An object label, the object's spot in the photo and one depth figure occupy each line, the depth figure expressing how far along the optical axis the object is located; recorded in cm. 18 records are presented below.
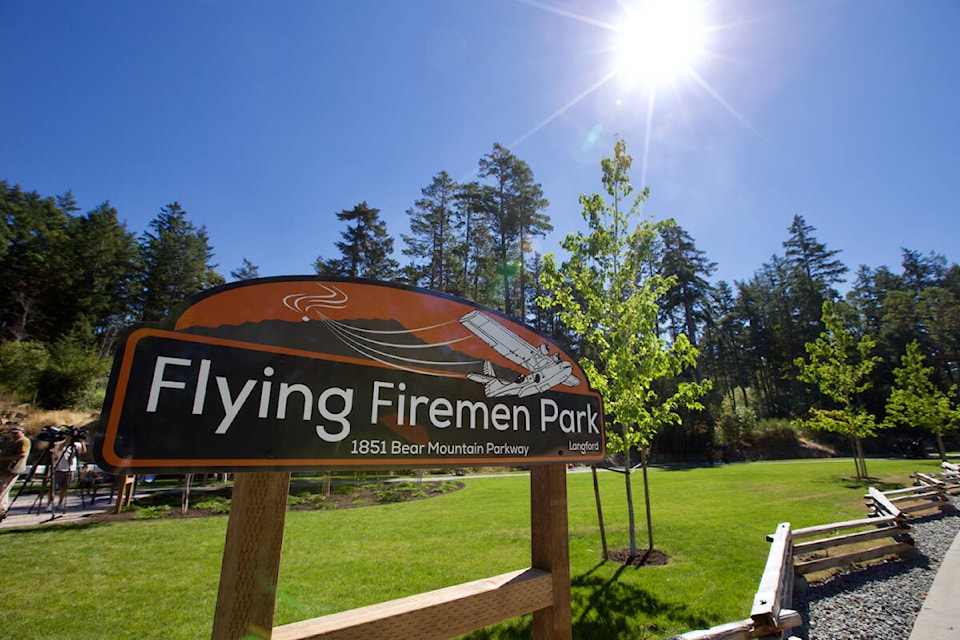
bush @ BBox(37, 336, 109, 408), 2058
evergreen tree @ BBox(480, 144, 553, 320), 3322
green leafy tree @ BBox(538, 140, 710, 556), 623
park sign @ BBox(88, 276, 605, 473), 132
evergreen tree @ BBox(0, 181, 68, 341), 3109
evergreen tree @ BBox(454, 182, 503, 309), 3534
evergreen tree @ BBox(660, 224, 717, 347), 4134
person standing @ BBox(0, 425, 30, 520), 711
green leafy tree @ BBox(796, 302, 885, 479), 1480
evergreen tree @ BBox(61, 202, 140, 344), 3475
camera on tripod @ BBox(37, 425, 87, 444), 912
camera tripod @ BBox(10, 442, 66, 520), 941
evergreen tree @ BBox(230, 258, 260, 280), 5516
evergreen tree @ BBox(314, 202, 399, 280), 3478
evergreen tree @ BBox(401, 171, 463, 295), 3594
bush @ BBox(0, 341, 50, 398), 1955
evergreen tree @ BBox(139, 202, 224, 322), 3988
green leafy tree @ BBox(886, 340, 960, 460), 1978
